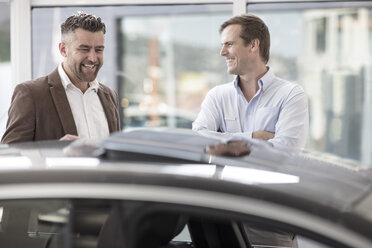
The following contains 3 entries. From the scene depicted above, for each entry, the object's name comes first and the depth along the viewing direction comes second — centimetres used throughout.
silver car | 152
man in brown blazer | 345
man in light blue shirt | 379
